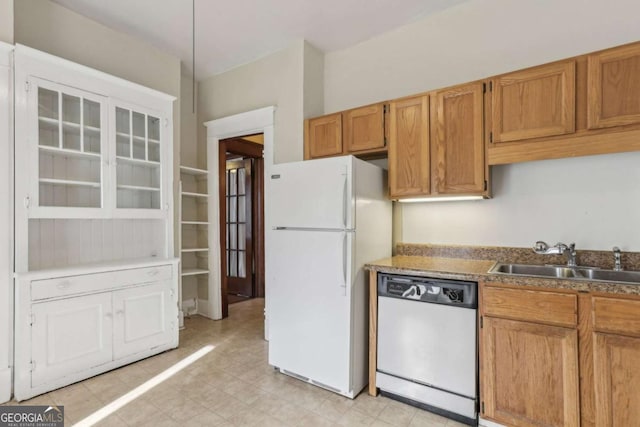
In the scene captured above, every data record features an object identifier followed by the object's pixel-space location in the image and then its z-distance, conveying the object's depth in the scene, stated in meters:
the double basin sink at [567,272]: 1.94
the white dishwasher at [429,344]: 1.94
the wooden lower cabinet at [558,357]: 1.57
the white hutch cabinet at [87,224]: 2.23
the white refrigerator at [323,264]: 2.23
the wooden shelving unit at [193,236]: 3.97
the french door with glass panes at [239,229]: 5.10
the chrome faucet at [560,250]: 2.12
